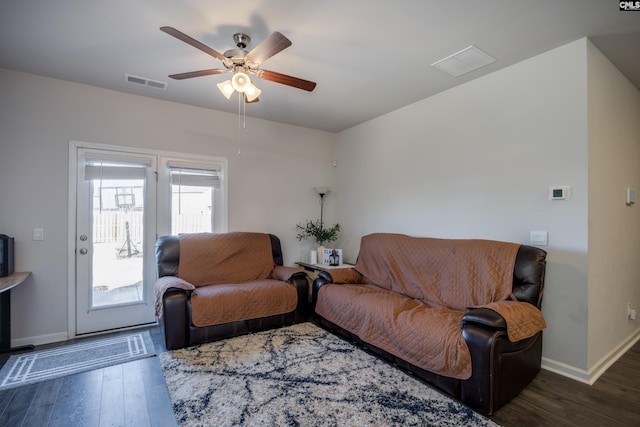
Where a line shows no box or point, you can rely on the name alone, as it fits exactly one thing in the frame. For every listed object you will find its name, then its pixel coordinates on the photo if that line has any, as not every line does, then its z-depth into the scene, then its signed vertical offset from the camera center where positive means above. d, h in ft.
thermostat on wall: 7.95 +0.61
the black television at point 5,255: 9.09 -1.23
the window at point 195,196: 12.46 +0.79
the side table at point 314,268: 13.16 -2.36
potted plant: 14.98 -0.84
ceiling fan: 6.63 +3.62
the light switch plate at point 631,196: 9.62 +0.63
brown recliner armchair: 9.46 -2.58
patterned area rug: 6.21 -4.16
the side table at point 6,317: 9.19 -3.15
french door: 10.80 -0.89
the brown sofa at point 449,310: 6.47 -2.61
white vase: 14.30 -1.80
